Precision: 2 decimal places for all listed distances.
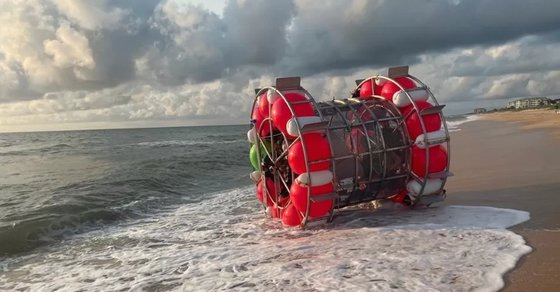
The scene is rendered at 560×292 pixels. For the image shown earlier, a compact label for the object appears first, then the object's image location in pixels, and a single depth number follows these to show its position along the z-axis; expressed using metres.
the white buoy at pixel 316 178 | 7.51
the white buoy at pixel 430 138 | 8.47
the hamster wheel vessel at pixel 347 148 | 7.68
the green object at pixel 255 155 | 9.45
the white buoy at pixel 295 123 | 7.62
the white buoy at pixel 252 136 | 9.46
